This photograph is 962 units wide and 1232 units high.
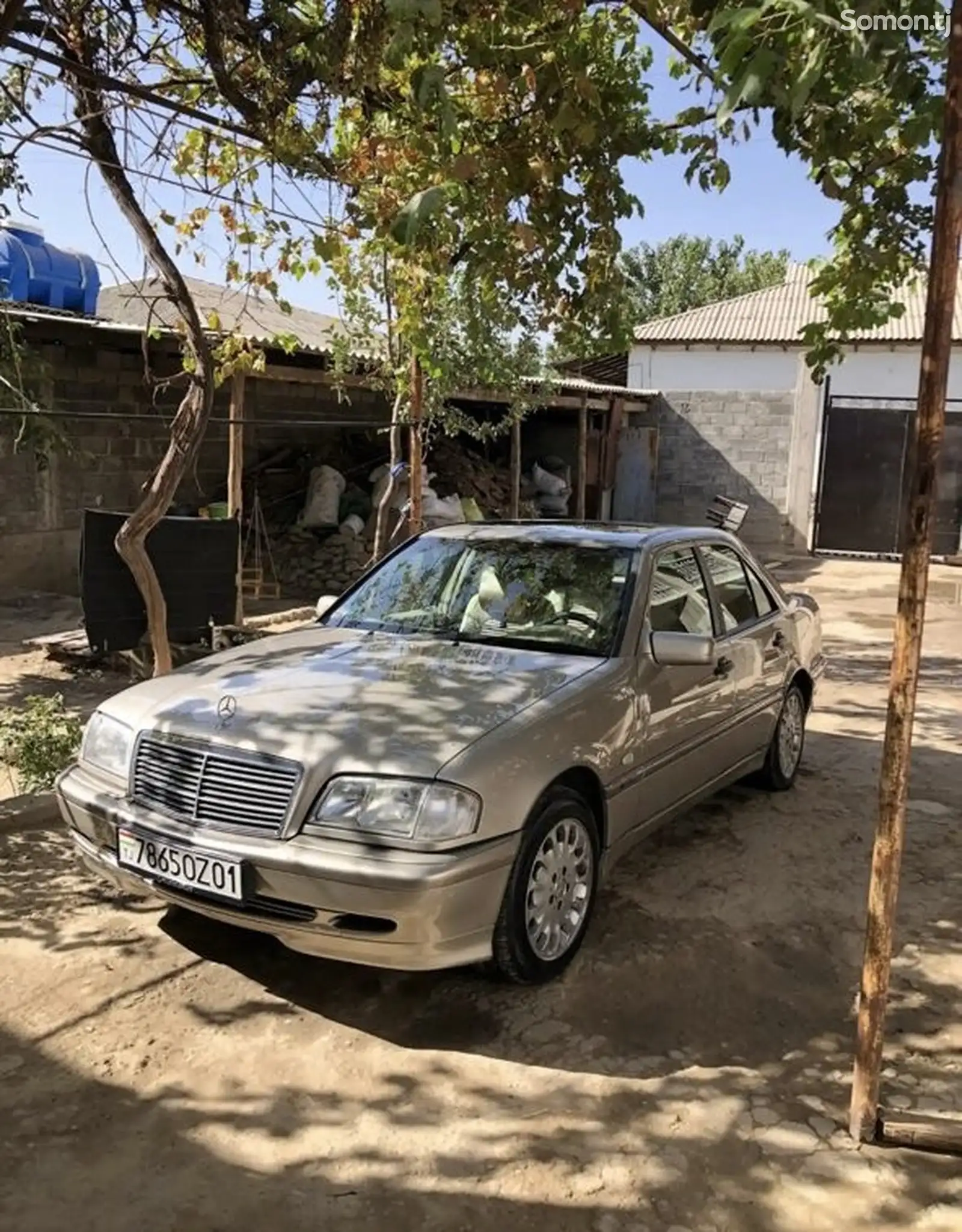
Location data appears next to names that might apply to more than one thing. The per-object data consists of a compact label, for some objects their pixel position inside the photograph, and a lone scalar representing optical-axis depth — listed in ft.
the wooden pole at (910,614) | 7.38
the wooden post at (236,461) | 29.45
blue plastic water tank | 33.45
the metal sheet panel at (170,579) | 24.38
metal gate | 58.95
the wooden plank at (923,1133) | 8.38
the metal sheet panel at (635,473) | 65.51
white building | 59.21
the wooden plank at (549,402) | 41.32
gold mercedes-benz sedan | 9.80
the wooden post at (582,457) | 55.67
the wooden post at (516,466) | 48.65
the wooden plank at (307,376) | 34.01
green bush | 15.78
